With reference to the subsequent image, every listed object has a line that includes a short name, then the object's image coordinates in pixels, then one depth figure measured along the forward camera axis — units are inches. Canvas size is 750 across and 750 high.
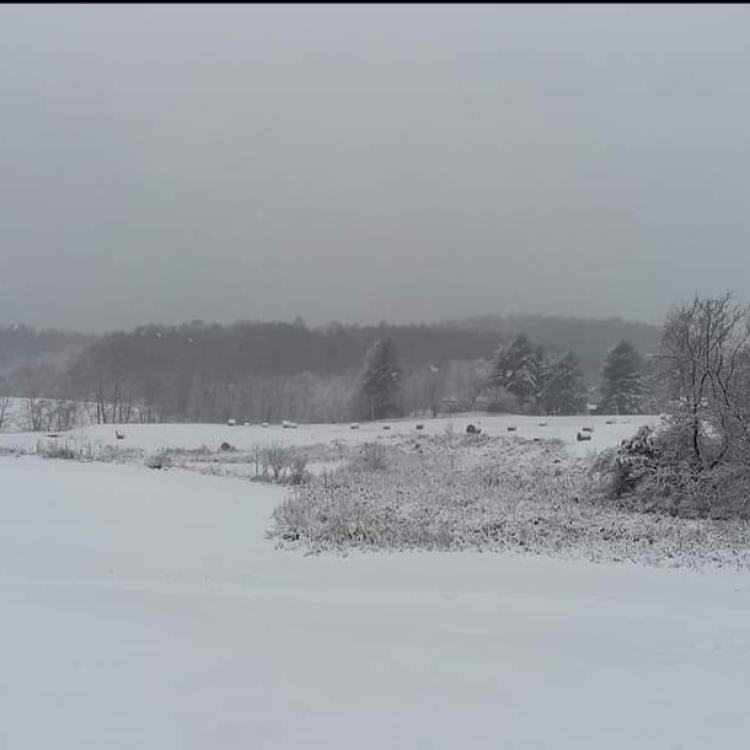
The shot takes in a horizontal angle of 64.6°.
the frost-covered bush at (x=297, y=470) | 836.0
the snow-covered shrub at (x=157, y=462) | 854.4
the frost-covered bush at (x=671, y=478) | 554.3
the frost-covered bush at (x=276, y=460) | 870.2
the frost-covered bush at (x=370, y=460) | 986.1
